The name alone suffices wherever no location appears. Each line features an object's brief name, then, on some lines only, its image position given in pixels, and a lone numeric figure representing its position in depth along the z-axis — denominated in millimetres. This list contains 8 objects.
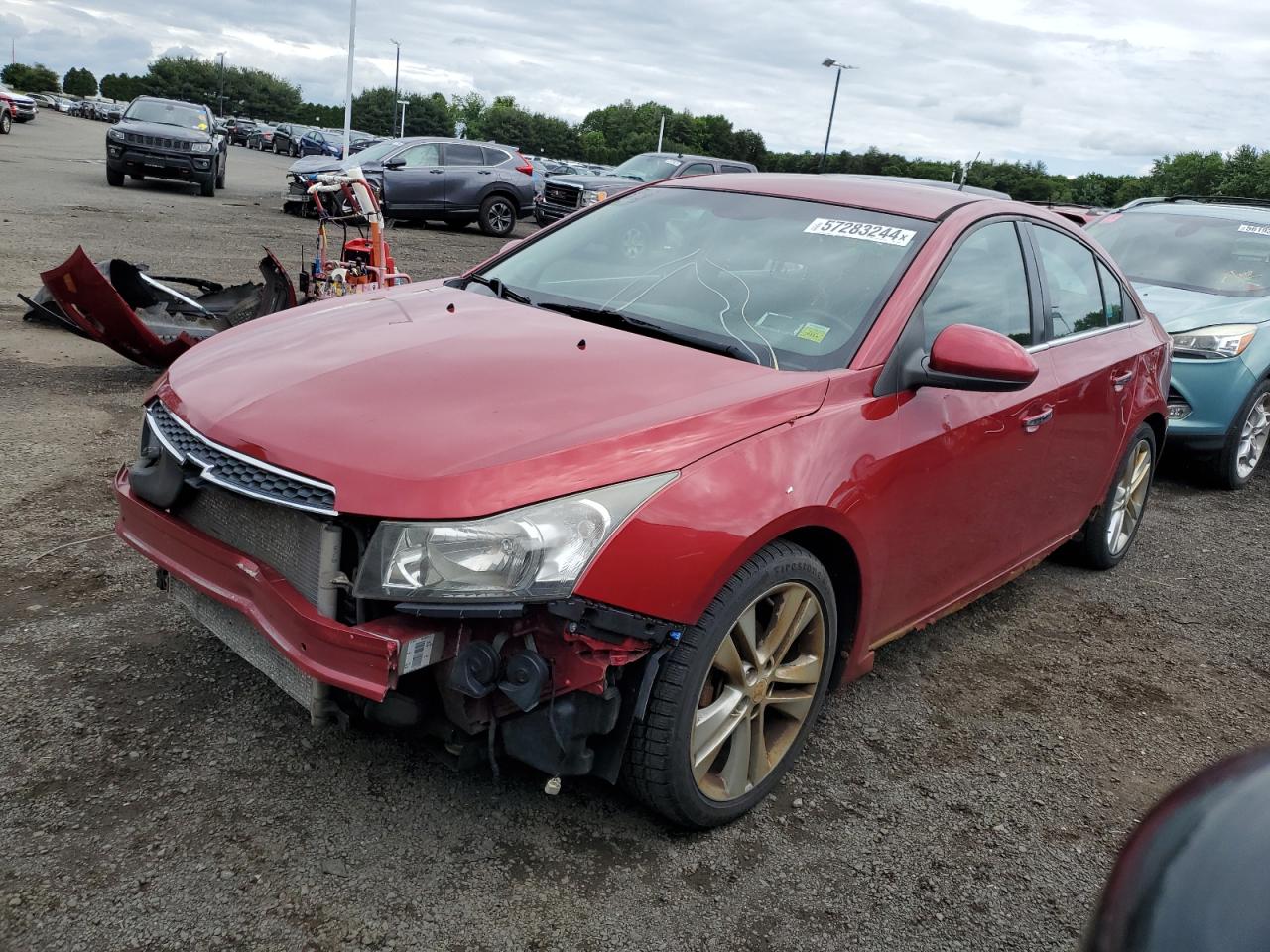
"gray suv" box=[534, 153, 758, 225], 18266
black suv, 19016
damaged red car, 2246
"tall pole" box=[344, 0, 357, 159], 20078
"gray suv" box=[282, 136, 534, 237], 18156
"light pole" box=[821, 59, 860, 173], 47281
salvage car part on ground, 5613
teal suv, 6488
